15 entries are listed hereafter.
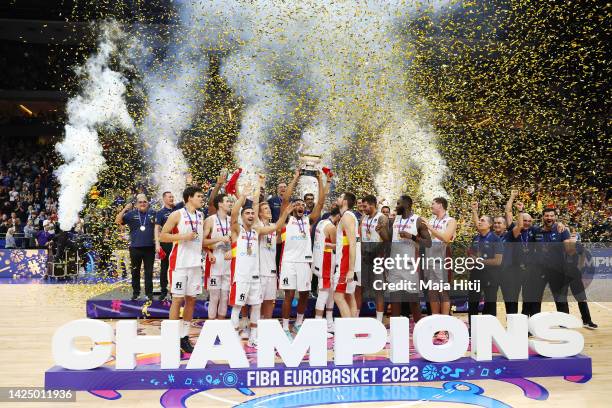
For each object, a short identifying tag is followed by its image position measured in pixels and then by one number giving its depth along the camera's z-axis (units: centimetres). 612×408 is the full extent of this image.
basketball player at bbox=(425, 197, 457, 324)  739
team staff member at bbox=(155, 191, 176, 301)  905
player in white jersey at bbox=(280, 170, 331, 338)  753
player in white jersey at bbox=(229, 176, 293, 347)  689
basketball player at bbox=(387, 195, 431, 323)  741
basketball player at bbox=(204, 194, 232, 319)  709
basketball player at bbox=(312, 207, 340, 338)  749
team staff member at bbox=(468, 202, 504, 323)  746
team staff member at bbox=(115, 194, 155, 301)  936
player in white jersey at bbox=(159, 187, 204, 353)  639
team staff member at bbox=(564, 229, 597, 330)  812
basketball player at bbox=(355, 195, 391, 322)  785
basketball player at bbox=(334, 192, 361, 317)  698
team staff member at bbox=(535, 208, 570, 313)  810
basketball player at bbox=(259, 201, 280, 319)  729
